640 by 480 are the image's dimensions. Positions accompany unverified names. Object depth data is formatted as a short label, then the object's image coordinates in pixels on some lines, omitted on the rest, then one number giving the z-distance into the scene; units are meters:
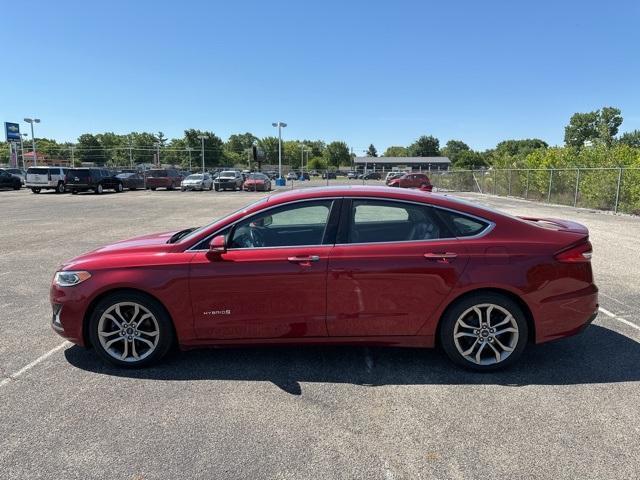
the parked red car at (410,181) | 32.72
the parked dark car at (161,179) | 39.06
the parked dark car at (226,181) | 37.81
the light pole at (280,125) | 48.19
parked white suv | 31.20
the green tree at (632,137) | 82.31
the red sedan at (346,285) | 3.78
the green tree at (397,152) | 186.15
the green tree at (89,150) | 122.81
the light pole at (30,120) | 50.97
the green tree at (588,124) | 102.38
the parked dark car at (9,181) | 35.44
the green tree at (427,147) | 170.00
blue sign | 52.69
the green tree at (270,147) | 148.62
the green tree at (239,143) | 158.38
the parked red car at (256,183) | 37.91
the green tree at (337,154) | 152.75
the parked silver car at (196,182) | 37.81
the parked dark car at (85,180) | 30.98
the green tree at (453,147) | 175.25
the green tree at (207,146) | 118.50
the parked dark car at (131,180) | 37.83
